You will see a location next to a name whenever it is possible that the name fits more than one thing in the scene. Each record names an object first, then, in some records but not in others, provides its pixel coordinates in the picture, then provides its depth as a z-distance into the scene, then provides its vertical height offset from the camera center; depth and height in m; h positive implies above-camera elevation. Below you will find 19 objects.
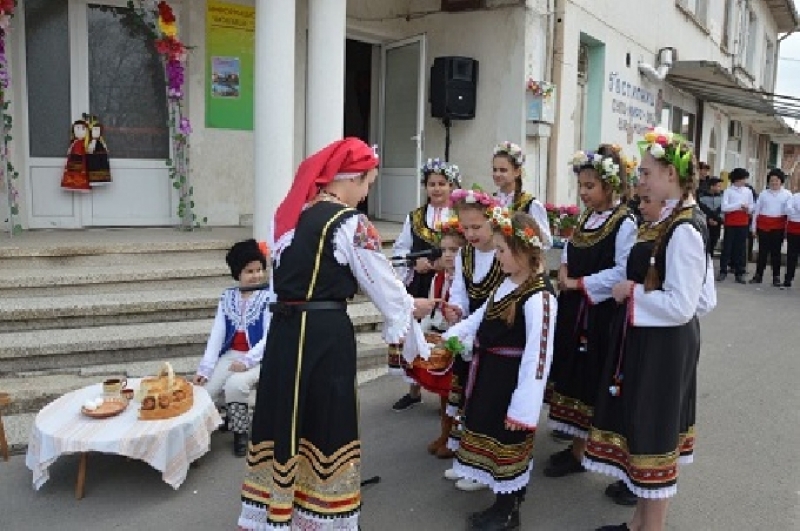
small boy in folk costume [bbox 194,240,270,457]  4.34 -1.11
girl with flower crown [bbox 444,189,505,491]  3.81 -0.56
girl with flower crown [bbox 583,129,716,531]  3.04 -0.69
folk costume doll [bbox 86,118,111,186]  7.93 +0.09
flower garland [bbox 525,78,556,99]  9.58 +1.23
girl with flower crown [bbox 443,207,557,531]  3.22 -0.95
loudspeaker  9.71 +1.23
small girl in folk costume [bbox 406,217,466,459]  4.09 -0.99
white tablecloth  3.60 -1.42
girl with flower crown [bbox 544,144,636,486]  3.89 -0.66
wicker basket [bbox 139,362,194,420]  3.83 -1.28
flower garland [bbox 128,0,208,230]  7.90 +0.99
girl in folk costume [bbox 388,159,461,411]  5.05 -0.38
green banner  8.56 +1.30
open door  10.11 +0.71
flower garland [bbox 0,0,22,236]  7.01 +0.22
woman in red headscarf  2.76 -0.71
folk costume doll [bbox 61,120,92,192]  7.85 +0.04
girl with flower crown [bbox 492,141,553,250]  4.73 -0.04
